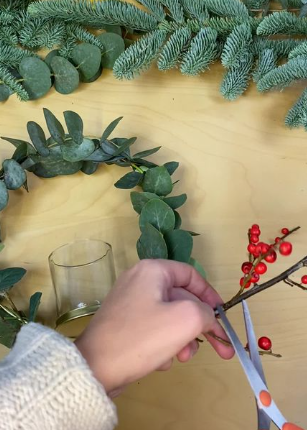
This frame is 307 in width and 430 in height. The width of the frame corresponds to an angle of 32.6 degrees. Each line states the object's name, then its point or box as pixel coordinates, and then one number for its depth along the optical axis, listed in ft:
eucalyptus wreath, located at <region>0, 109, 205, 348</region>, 2.04
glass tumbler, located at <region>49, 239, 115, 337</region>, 2.19
